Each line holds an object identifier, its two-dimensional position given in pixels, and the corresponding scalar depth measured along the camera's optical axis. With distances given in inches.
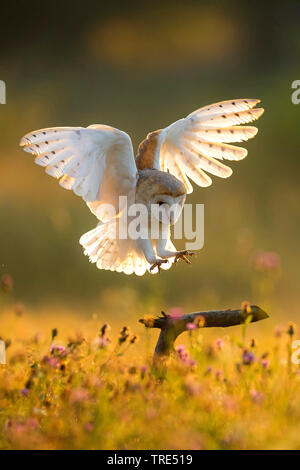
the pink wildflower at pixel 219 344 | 190.1
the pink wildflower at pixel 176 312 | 208.4
